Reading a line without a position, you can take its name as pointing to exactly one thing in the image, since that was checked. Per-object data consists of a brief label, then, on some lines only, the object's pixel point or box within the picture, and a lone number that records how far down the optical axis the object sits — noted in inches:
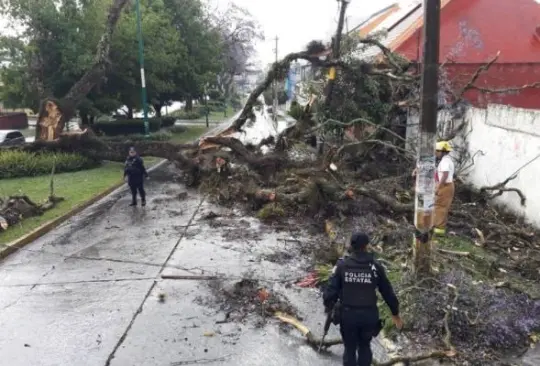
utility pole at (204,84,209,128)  1355.4
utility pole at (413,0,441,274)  227.6
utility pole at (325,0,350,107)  545.3
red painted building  650.7
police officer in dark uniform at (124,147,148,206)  459.8
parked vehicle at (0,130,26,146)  776.9
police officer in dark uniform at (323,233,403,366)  169.9
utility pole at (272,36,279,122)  1975.9
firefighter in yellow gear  322.7
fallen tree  327.0
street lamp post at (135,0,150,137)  828.6
